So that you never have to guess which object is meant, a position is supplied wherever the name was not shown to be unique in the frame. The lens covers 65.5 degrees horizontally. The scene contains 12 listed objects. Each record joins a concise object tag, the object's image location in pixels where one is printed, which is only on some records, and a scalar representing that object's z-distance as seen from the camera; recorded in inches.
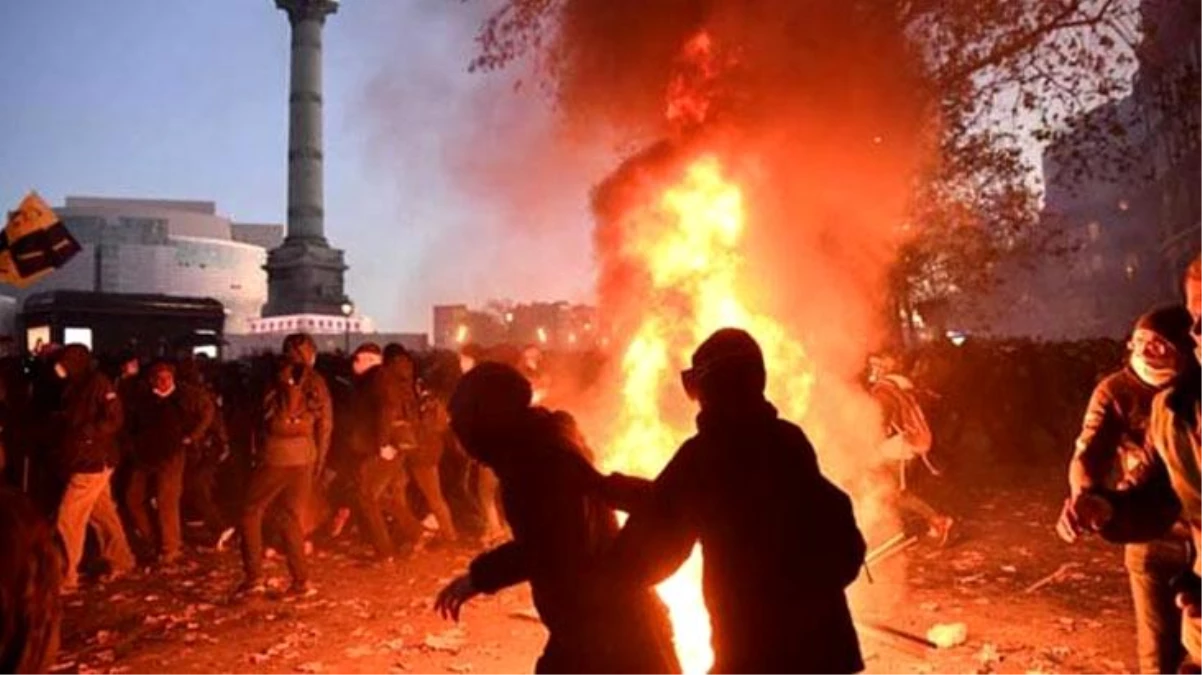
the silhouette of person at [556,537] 115.1
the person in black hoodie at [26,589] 90.9
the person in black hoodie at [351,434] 354.0
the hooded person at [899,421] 334.6
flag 425.7
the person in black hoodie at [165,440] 353.7
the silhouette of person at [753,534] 111.5
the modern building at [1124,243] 1786.4
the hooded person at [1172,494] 117.8
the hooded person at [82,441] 299.1
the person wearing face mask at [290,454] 291.3
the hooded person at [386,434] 348.2
